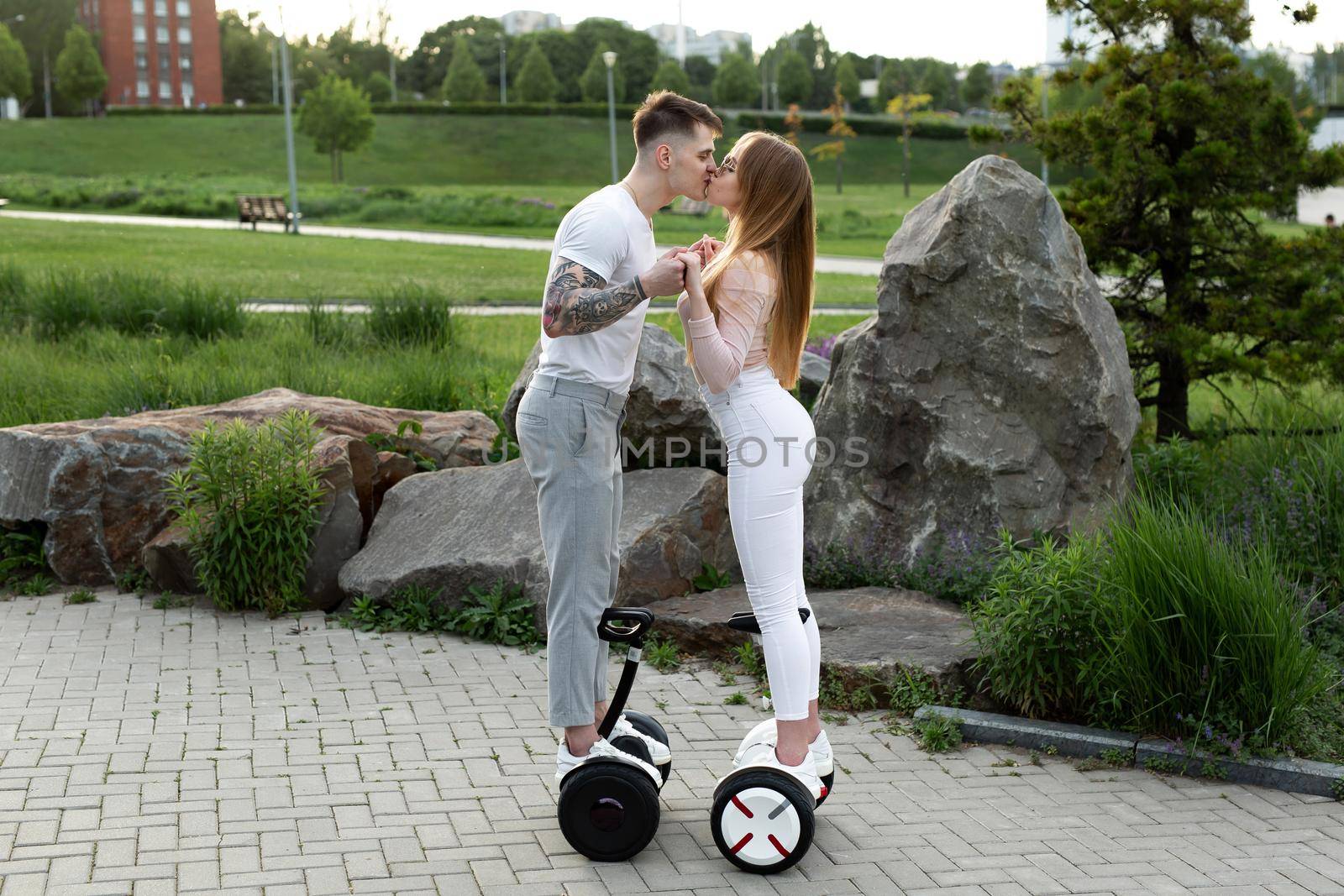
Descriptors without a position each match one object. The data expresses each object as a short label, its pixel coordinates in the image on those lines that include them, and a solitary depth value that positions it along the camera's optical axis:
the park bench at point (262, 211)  31.48
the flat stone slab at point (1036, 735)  4.59
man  3.55
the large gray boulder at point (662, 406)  6.70
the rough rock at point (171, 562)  6.35
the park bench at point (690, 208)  37.03
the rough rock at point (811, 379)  8.30
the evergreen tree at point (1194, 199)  7.59
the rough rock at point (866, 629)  5.11
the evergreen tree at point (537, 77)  85.69
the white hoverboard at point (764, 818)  3.64
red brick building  97.94
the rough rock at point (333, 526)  6.35
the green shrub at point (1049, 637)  4.70
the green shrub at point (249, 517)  6.16
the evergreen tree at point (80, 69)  82.00
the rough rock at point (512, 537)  6.01
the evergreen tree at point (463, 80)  86.50
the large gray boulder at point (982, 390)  6.23
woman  3.60
